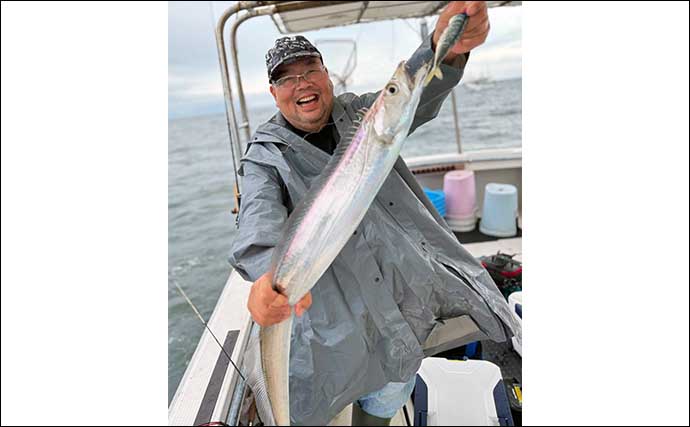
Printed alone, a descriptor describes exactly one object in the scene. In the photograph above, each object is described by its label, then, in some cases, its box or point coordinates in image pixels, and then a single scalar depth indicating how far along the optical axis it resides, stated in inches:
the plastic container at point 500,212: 79.7
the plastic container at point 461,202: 89.9
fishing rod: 32.7
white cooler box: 31.4
